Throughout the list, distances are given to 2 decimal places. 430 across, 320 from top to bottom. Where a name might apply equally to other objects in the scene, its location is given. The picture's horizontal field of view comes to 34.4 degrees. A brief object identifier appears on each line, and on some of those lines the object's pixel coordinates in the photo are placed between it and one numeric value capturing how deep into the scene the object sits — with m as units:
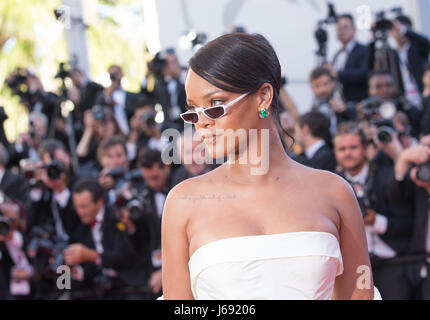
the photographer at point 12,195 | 5.90
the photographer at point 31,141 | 7.67
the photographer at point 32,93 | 8.19
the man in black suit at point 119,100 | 7.49
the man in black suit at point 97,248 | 5.21
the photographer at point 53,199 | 5.91
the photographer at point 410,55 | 6.56
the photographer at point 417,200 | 4.47
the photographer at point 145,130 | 6.54
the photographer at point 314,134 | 5.30
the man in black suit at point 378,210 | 4.58
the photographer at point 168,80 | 7.02
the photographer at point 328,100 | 5.91
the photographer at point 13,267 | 5.72
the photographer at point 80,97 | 7.89
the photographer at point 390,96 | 5.67
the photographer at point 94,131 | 7.11
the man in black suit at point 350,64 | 6.56
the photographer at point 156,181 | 5.25
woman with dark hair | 2.08
